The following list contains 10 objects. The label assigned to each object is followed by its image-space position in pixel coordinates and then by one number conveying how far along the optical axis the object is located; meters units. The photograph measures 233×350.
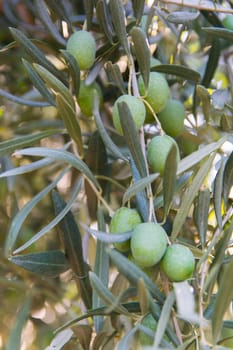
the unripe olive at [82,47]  0.61
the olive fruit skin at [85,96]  0.64
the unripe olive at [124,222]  0.54
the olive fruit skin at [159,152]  0.56
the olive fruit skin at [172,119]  0.63
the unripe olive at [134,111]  0.56
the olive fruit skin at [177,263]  0.53
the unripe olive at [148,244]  0.52
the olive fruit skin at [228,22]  0.67
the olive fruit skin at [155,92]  0.59
